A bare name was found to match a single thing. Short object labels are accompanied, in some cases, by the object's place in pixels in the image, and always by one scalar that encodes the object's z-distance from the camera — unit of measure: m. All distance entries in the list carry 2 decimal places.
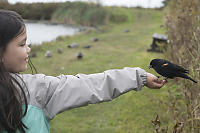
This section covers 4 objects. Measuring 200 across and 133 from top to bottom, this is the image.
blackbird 1.82
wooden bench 8.07
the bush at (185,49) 2.77
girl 1.48
